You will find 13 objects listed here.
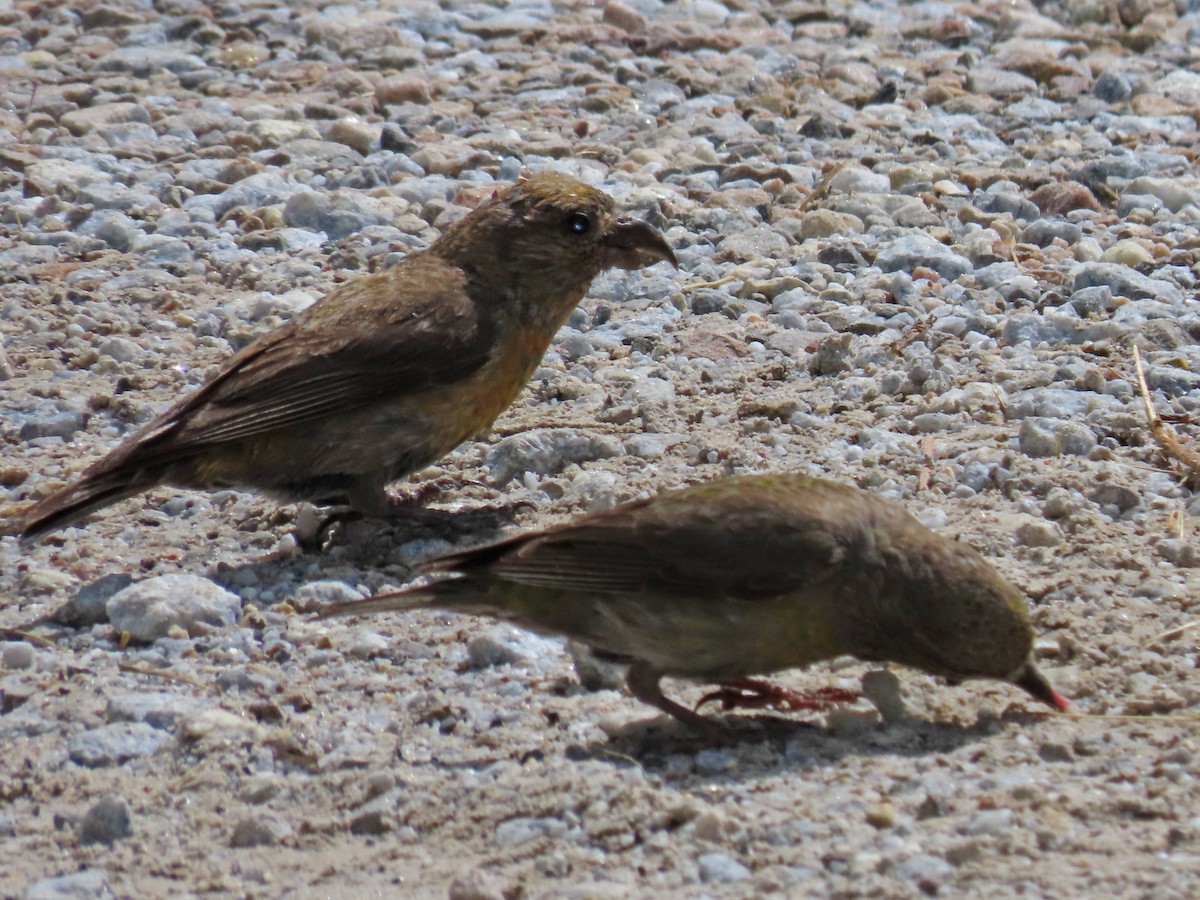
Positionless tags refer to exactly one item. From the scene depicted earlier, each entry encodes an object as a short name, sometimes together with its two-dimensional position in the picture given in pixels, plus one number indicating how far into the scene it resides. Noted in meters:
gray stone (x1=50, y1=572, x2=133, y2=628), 9.71
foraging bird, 7.98
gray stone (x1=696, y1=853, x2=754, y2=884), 6.79
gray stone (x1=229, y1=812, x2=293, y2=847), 7.52
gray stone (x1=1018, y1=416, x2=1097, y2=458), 11.16
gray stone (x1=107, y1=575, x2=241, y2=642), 9.47
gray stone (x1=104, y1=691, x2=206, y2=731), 8.53
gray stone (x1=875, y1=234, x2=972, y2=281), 14.45
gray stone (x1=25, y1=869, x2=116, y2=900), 7.02
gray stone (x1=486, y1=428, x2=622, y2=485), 11.64
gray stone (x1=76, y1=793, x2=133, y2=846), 7.57
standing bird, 10.66
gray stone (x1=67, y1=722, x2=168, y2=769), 8.25
